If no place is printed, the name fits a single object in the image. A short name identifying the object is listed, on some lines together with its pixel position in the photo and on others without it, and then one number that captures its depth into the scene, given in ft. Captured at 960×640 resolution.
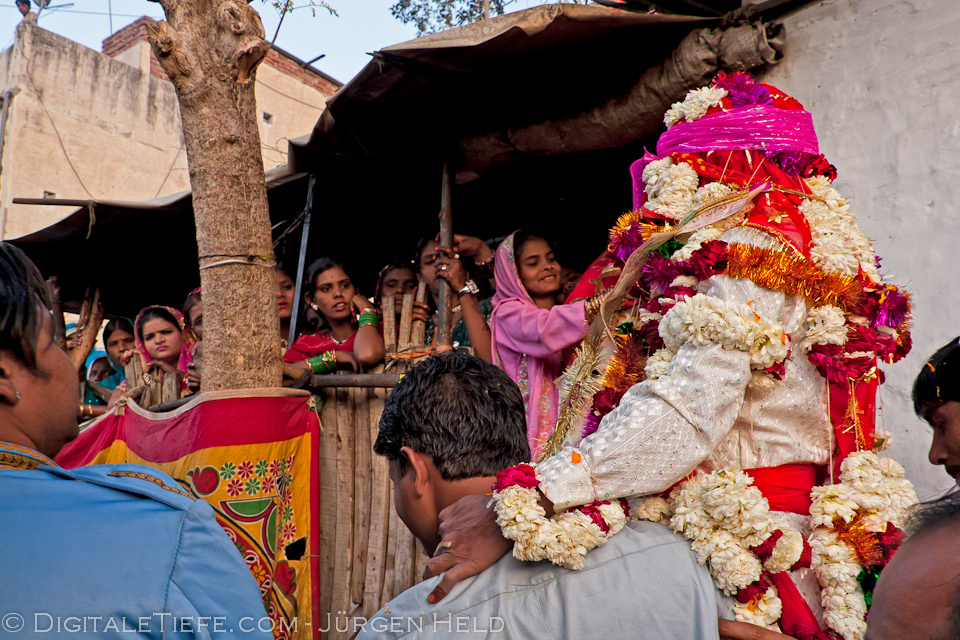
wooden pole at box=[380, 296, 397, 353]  15.48
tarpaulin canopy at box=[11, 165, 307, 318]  19.40
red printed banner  12.11
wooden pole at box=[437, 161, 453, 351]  14.16
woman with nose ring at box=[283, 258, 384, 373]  16.46
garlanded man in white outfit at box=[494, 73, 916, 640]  5.87
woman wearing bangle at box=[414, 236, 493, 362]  14.52
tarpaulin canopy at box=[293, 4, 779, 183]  11.19
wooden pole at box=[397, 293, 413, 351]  15.40
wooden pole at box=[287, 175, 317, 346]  17.72
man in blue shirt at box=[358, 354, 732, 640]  5.11
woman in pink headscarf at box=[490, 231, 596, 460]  12.23
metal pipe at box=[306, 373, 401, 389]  13.66
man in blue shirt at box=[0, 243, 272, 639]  3.85
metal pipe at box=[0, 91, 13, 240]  42.83
